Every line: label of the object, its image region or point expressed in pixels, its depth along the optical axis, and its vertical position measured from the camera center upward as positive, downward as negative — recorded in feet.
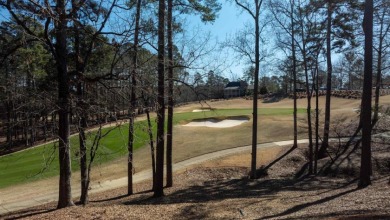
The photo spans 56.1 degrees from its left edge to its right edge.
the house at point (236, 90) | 320.50 -0.18
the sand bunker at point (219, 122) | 126.35 -11.71
